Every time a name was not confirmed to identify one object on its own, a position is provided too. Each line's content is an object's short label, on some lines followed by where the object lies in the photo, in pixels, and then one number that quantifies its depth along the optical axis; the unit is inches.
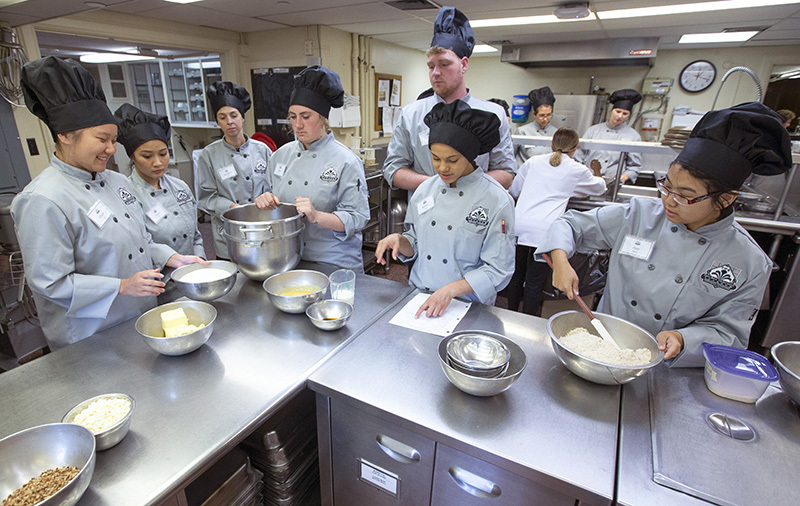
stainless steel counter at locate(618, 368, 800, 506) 31.9
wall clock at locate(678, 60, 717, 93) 197.2
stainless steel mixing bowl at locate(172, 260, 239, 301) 55.2
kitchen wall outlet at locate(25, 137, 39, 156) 114.1
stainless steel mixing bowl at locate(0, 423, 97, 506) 32.0
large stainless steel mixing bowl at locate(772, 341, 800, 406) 41.9
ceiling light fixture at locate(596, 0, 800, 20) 112.8
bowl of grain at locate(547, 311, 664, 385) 41.0
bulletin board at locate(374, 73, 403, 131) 193.8
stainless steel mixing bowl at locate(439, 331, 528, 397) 39.2
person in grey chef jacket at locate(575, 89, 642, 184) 150.5
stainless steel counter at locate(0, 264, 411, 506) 33.6
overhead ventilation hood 168.4
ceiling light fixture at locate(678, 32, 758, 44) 159.1
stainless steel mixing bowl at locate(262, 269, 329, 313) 55.5
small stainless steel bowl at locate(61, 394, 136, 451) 33.5
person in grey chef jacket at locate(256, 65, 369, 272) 73.8
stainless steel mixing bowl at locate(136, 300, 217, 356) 44.8
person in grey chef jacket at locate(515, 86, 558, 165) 169.2
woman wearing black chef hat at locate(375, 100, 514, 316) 56.7
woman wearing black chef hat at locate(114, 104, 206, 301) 72.2
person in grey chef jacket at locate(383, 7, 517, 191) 75.1
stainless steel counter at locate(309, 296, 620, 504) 34.5
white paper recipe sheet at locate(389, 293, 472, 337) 54.4
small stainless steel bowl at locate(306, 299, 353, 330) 52.4
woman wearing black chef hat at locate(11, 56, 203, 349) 47.4
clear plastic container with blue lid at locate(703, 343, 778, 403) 40.5
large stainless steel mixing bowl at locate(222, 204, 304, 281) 58.8
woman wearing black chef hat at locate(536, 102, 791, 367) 43.2
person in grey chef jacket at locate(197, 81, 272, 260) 95.6
